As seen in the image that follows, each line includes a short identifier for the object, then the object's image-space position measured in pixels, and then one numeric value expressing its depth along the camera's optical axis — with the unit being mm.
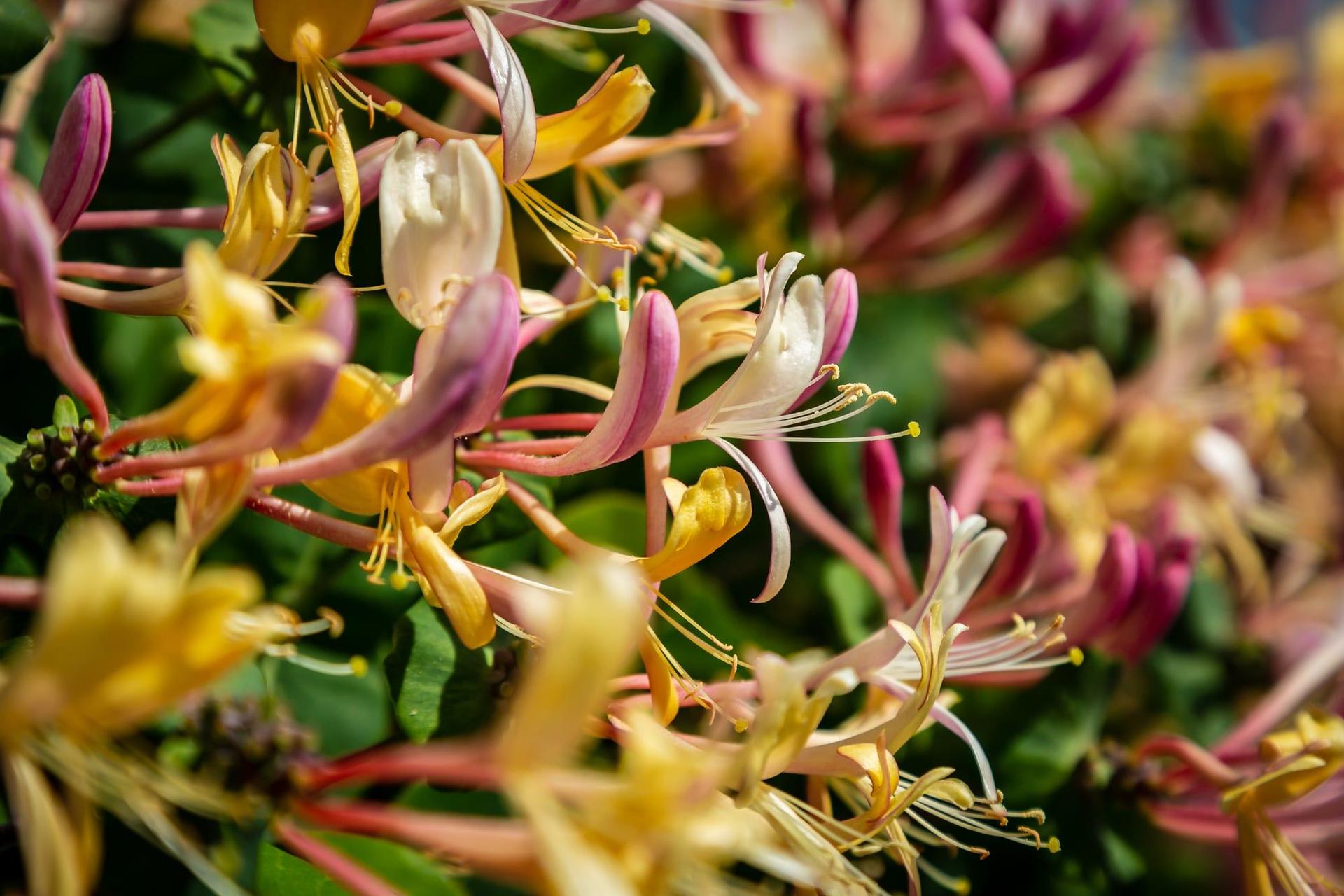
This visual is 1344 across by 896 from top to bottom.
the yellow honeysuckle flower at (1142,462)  362
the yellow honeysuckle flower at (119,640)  217
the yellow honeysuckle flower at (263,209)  254
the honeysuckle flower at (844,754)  245
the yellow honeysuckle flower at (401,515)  254
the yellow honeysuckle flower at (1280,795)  291
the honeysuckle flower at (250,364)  228
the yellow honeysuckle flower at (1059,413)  351
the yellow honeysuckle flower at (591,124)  270
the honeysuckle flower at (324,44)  261
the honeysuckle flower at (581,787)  223
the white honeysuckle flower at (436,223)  257
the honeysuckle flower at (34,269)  236
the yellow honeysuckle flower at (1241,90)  514
